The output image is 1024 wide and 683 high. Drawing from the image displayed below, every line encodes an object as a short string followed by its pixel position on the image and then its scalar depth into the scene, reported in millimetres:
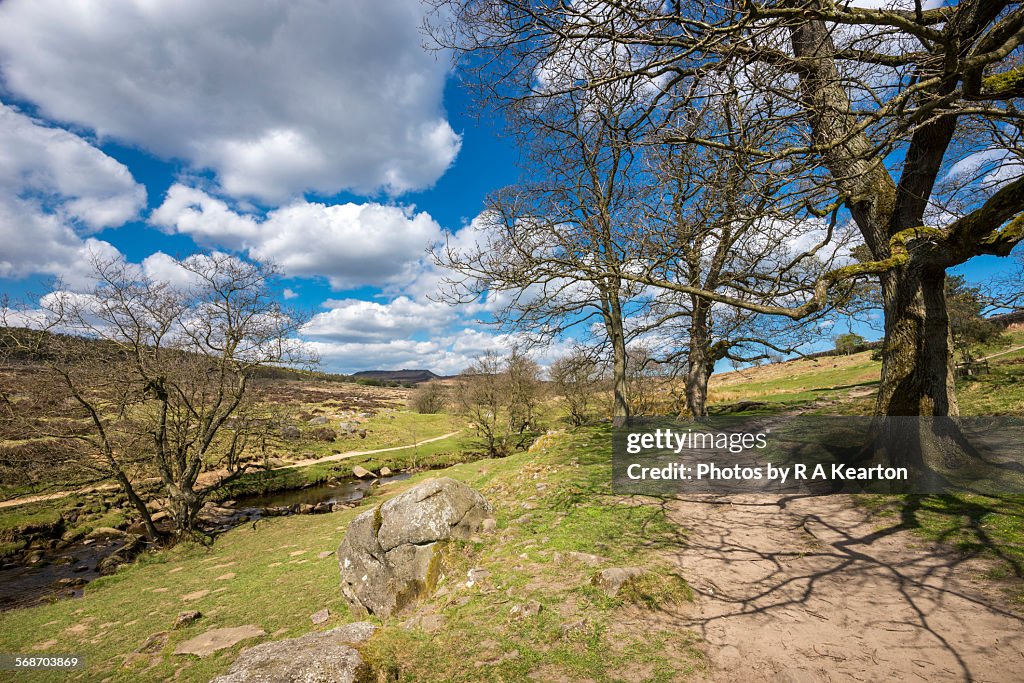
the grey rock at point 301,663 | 3721
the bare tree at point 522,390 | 27766
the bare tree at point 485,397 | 27047
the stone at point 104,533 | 16641
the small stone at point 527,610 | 4694
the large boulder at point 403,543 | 6777
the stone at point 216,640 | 6633
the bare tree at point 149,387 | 13344
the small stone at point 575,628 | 4262
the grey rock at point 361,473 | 28455
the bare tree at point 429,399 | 54262
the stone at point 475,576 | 5832
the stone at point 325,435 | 38325
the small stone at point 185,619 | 7715
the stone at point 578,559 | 5672
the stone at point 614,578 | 4906
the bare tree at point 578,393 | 25248
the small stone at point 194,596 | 9358
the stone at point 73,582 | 12067
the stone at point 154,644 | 6883
